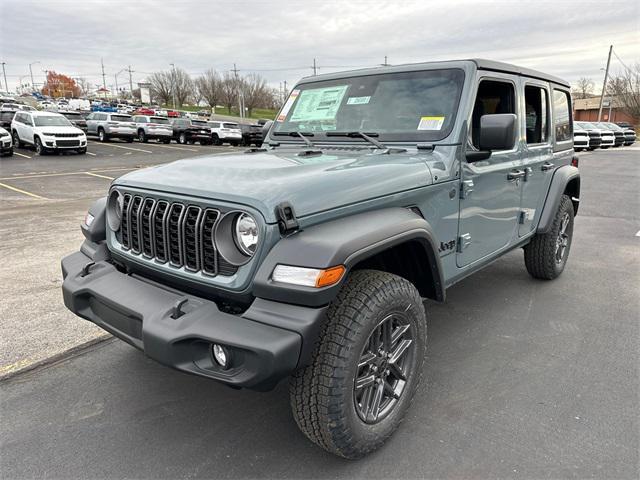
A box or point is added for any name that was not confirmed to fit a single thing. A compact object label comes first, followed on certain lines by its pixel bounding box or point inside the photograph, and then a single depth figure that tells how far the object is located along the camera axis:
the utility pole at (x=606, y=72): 48.37
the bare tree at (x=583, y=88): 81.31
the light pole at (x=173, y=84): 90.19
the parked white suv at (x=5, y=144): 17.72
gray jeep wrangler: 2.03
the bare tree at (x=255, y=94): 82.44
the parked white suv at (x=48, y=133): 19.14
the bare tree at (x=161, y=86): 91.25
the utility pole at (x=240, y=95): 67.92
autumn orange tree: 119.56
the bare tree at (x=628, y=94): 55.00
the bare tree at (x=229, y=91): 84.56
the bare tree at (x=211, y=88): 86.75
